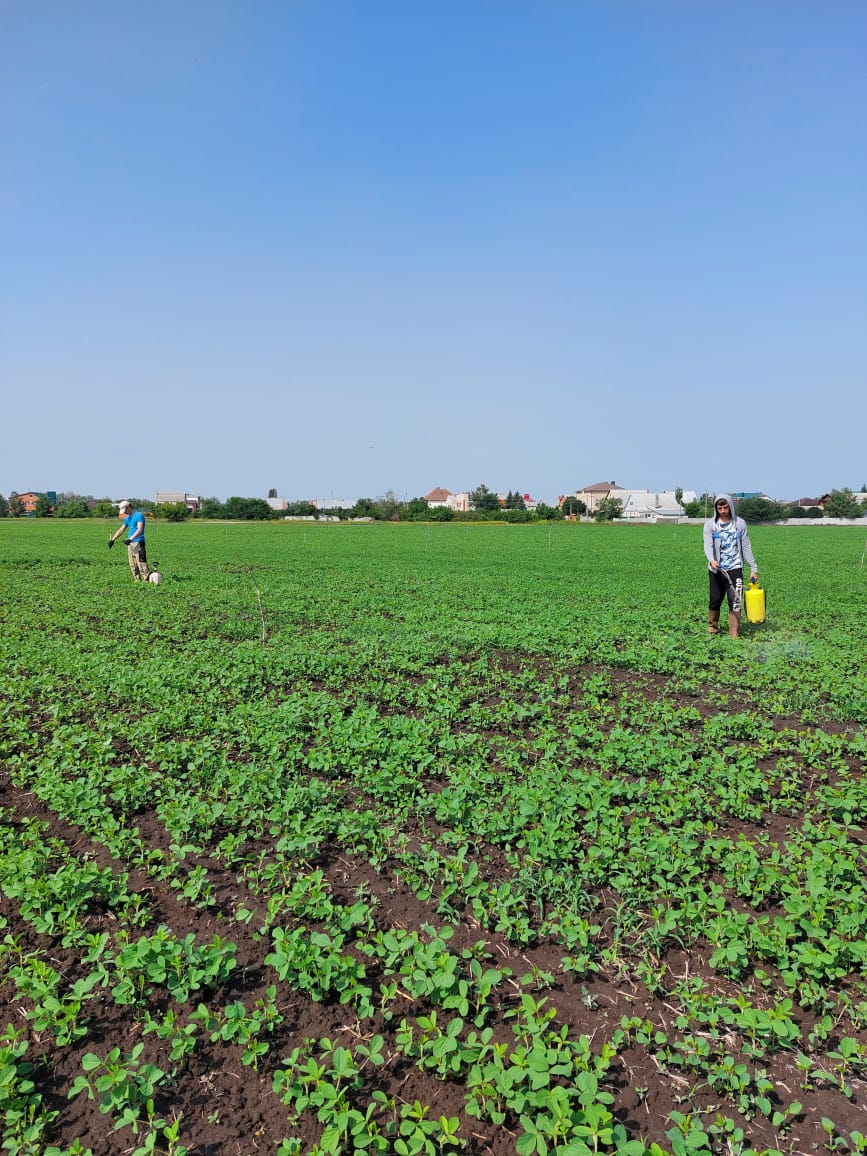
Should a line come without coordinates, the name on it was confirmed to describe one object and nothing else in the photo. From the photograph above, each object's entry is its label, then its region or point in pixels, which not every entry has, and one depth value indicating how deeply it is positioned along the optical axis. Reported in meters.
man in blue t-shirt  16.41
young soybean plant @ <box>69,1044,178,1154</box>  2.59
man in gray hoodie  10.34
